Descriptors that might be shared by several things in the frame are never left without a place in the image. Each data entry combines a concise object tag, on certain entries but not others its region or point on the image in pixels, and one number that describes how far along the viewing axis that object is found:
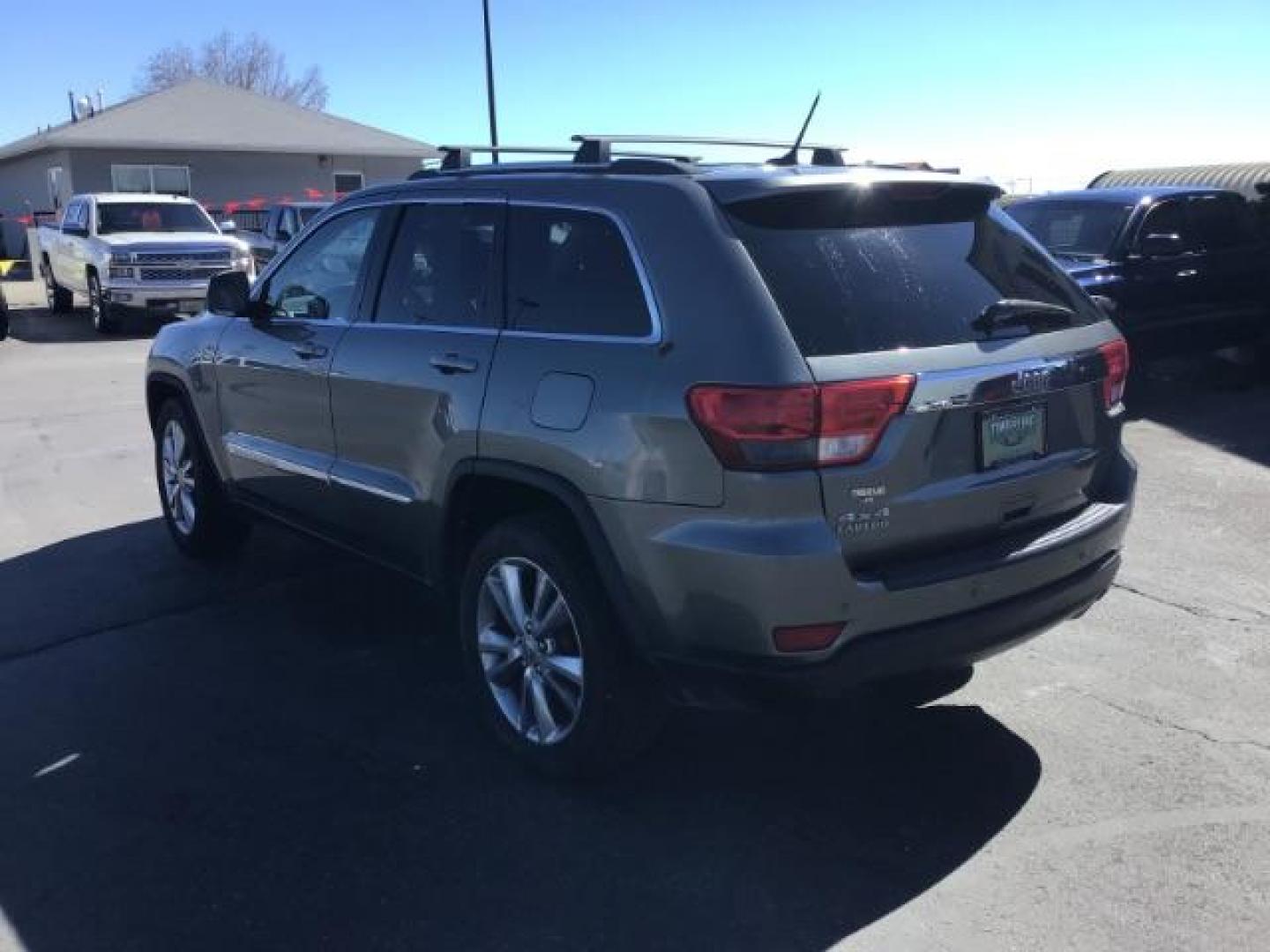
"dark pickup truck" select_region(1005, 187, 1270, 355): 9.58
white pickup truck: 17.25
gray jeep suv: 3.15
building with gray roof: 31.66
